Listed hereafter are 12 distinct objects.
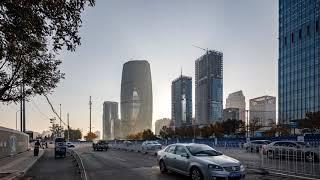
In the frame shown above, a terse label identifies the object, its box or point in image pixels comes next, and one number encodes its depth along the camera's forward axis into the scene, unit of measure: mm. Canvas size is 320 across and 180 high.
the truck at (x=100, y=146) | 36882
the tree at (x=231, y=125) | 67037
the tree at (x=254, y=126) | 68113
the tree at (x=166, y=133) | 86583
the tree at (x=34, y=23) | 5669
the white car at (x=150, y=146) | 30252
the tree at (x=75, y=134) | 111504
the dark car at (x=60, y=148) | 25444
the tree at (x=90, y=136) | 92065
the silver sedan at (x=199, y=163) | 9639
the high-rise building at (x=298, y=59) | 70893
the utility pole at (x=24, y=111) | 34473
